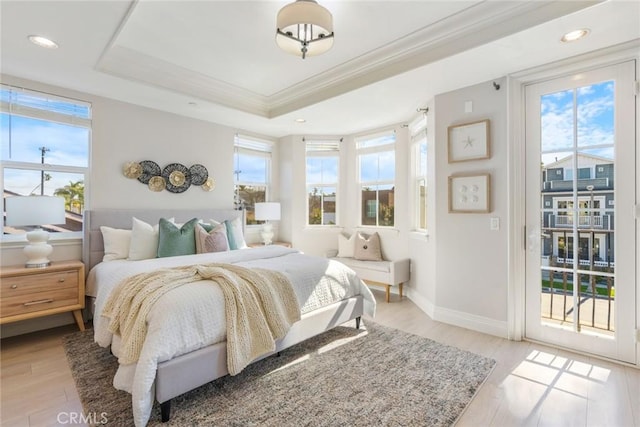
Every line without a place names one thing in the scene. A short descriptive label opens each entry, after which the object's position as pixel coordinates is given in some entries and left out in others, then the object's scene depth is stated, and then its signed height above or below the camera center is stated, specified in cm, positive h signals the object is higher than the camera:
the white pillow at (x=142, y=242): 319 -30
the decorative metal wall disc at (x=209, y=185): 435 +39
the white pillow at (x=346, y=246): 474 -51
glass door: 245 +1
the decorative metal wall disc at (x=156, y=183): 386 +37
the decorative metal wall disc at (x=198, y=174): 422 +52
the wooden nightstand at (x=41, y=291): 266 -71
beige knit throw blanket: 188 -63
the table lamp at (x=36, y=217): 269 -4
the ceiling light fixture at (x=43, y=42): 239 +133
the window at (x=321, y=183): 523 +50
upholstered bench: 406 -79
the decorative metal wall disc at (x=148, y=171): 377 +52
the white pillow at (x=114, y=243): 322 -32
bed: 174 -69
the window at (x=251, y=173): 489 +66
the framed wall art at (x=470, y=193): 303 +20
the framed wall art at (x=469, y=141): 303 +72
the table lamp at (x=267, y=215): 467 -3
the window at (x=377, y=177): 470 +56
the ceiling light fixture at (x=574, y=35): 218 +127
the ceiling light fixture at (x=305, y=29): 193 +122
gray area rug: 183 -118
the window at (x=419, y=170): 398 +57
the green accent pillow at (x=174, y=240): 322 -29
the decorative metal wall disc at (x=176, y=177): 399 +46
